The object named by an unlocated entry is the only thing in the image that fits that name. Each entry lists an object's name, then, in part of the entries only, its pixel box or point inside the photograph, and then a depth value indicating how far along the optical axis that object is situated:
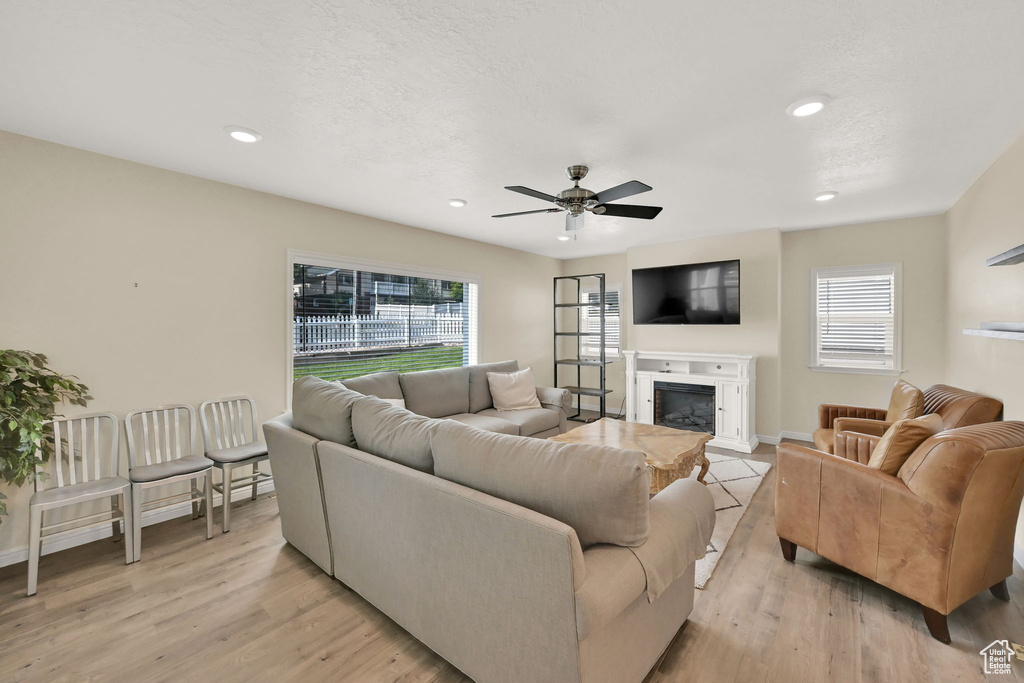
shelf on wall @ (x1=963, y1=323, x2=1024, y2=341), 1.99
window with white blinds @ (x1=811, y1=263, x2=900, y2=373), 4.49
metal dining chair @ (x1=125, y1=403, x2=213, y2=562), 2.56
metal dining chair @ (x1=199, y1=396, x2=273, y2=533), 2.86
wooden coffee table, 2.88
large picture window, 3.92
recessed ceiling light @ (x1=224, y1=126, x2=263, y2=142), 2.40
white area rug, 2.56
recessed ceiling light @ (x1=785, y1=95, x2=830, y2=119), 2.06
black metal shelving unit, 5.42
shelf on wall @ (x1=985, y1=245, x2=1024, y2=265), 2.07
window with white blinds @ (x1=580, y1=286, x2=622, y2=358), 6.54
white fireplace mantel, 4.69
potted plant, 2.17
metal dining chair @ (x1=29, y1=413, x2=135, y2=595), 2.25
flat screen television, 4.97
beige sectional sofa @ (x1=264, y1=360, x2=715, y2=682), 1.27
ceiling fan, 2.59
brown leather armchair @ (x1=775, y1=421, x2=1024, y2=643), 1.76
